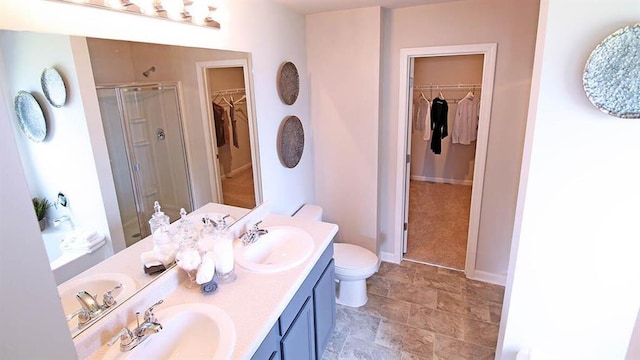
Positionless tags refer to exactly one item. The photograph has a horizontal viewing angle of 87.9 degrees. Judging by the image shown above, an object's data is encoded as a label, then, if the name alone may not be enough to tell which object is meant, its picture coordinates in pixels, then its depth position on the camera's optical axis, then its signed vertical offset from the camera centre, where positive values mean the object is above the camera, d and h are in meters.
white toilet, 2.58 -1.26
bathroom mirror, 1.07 -0.08
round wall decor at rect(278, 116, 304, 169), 2.60 -0.28
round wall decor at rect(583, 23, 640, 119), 1.20 +0.08
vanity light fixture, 1.29 +0.44
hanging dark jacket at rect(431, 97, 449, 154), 4.84 -0.31
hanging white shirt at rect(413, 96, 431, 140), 5.02 -0.21
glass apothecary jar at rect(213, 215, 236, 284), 1.55 -0.69
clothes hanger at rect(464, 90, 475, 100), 4.83 +0.05
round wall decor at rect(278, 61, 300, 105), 2.52 +0.18
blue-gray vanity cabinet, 1.46 -1.08
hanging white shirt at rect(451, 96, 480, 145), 4.82 -0.30
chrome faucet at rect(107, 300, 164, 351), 1.17 -0.79
